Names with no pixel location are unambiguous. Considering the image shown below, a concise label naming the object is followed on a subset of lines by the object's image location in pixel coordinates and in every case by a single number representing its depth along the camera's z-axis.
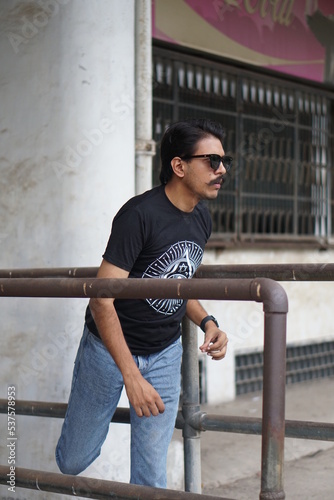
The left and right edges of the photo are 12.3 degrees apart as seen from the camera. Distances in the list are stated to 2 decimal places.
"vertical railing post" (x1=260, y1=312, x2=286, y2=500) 3.77
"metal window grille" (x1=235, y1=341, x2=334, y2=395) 13.25
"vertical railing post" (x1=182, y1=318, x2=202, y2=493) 5.54
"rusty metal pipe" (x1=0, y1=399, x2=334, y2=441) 4.87
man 5.22
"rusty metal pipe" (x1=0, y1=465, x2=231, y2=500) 4.15
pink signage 11.53
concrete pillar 7.39
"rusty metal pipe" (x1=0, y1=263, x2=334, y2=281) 4.79
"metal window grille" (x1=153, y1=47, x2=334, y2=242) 12.11
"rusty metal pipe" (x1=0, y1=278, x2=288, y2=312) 3.76
